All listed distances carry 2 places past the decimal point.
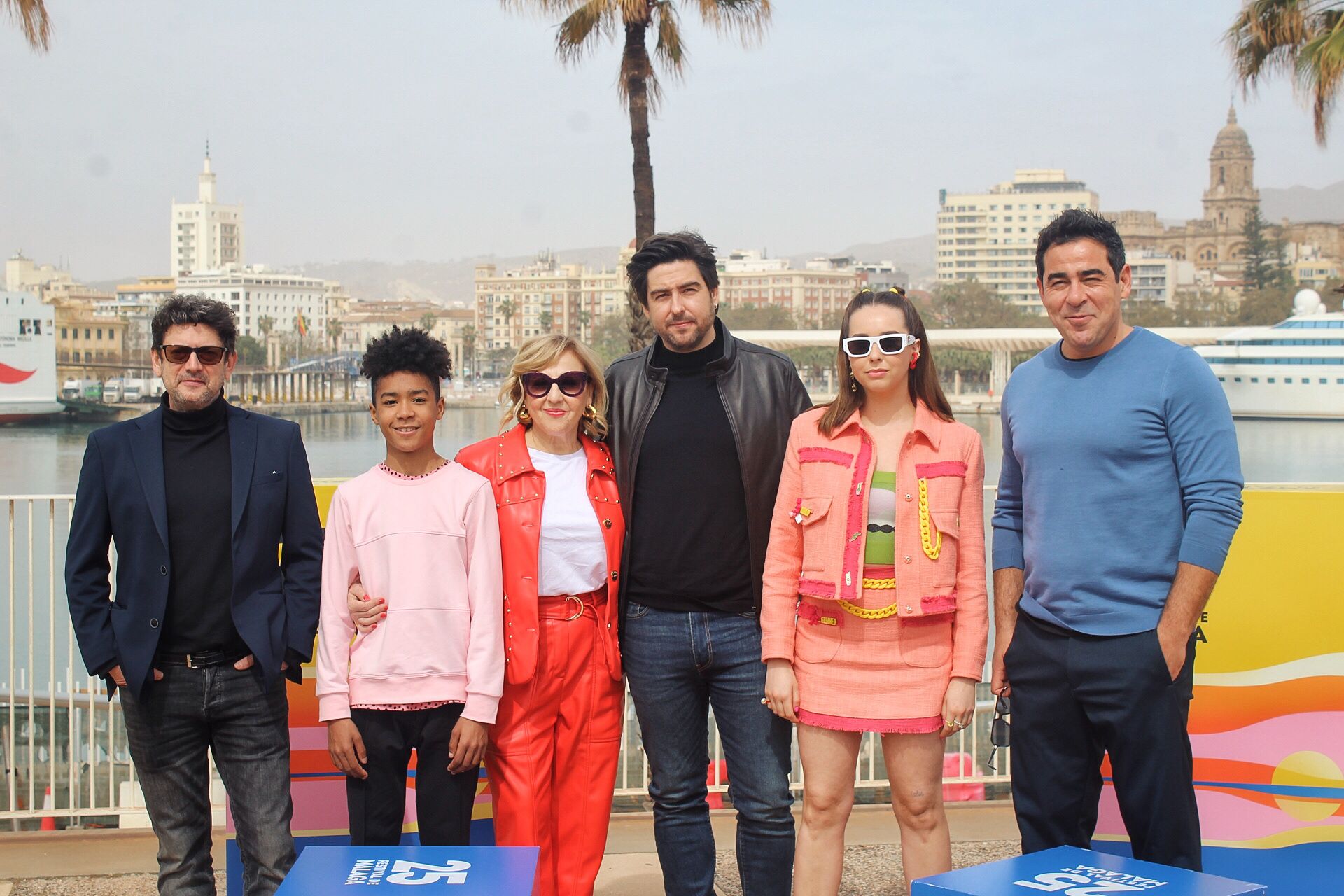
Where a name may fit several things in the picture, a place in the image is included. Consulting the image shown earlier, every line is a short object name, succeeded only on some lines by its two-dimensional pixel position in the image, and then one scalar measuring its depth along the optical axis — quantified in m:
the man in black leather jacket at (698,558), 2.76
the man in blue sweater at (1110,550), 2.37
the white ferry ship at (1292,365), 53.06
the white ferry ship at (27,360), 44.69
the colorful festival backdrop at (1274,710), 3.33
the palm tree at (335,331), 112.38
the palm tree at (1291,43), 13.39
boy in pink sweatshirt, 2.57
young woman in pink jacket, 2.53
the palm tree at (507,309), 112.51
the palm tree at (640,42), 12.77
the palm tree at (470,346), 103.96
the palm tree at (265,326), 102.38
